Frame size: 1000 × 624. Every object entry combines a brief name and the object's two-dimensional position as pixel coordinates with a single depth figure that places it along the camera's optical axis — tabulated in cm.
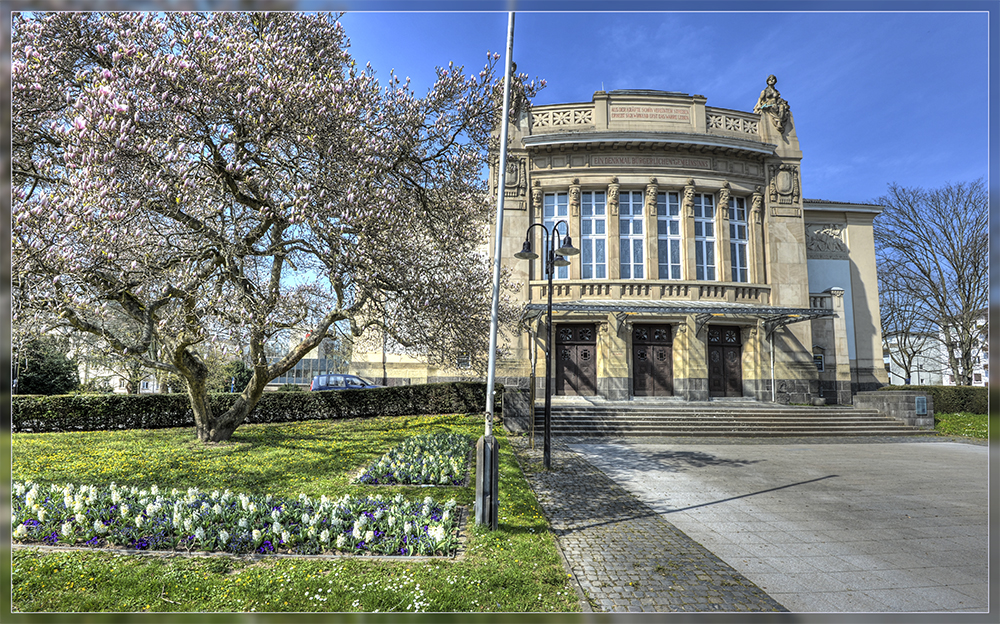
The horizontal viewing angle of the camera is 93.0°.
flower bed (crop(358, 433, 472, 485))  822
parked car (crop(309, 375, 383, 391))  2767
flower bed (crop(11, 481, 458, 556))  499
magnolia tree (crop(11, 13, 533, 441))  621
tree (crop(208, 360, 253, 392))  2284
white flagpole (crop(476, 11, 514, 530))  582
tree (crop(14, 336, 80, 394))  2039
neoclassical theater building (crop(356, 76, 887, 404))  2255
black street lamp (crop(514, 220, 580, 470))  1007
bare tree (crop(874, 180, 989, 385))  2569
